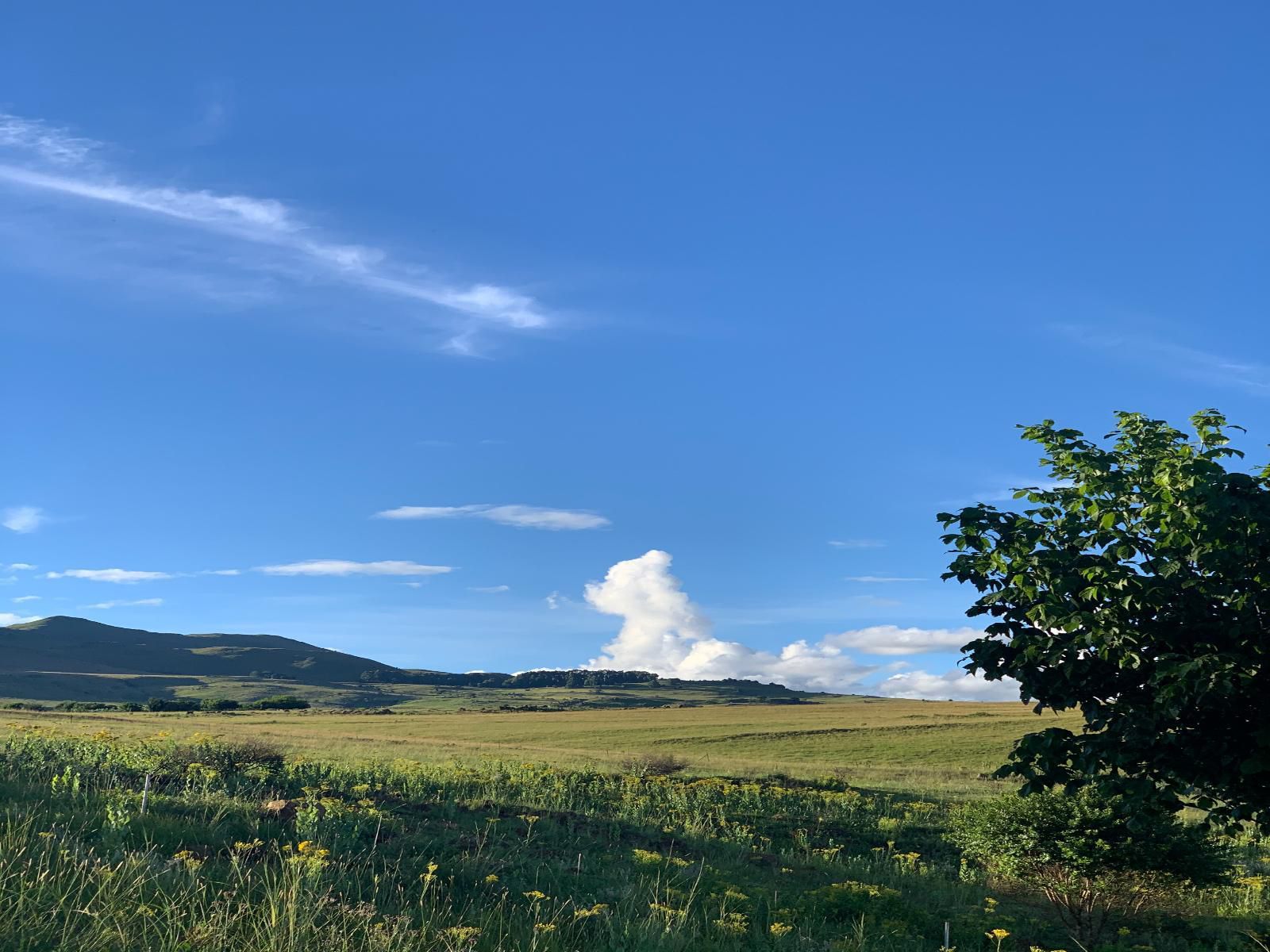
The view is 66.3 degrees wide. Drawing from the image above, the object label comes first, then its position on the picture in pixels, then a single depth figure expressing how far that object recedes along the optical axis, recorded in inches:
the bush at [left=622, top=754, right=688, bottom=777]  1354.6
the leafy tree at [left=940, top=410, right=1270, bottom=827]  367.2
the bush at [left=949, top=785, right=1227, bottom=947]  616.7
